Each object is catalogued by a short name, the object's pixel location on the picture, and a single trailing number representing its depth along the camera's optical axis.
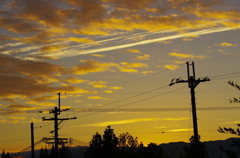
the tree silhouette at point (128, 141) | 150.09
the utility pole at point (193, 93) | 39.85
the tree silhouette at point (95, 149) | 111.00
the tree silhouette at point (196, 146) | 39.28
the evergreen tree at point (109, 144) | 111.08
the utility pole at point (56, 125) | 60.15
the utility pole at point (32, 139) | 66.76
